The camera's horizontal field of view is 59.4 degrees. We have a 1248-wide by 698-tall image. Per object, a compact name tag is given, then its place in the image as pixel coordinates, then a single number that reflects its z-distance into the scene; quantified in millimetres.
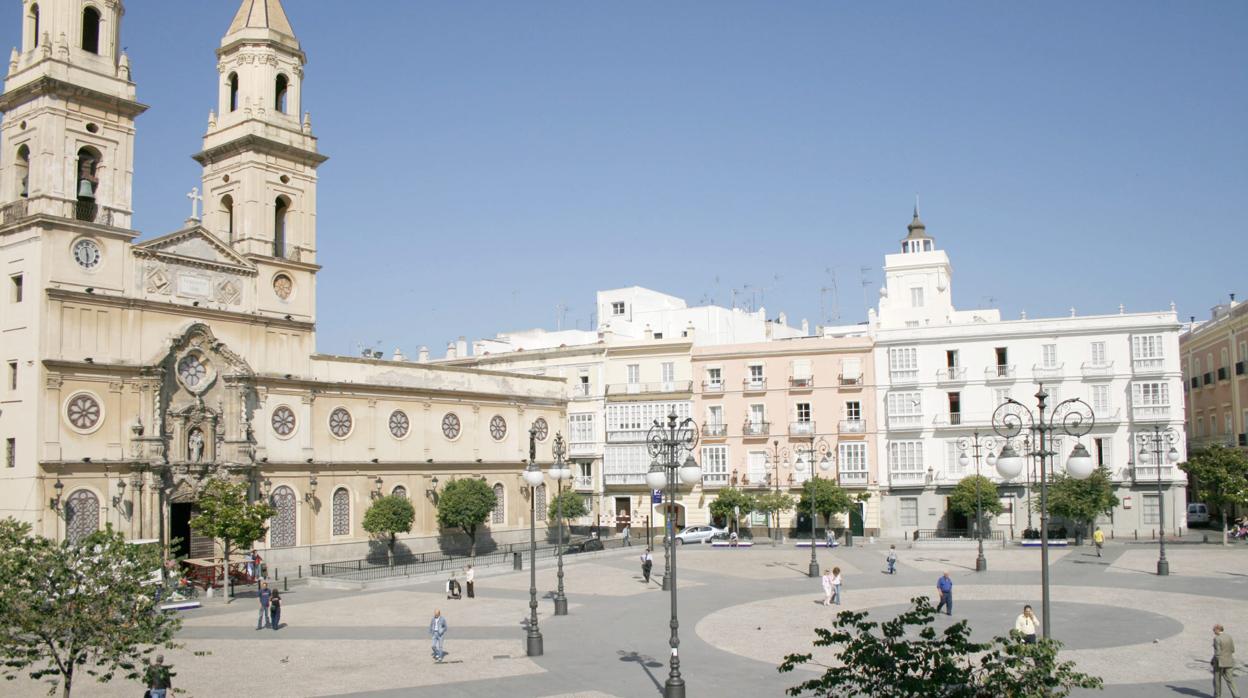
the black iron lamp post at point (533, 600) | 26188
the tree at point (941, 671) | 11938
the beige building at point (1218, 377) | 60969
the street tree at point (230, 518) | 38500
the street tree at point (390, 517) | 49250
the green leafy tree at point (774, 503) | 58094
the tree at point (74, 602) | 15211
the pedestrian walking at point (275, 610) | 31125
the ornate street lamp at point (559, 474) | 31031
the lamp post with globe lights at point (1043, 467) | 18709
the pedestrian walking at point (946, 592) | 30203
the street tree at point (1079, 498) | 51438
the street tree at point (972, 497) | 55844
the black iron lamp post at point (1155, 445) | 55047
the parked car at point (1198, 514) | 66250
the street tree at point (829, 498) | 57469
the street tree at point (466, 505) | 52191
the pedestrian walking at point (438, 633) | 25609
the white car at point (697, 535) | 57781
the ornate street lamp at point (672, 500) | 20406
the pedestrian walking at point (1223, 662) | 20203
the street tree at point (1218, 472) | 51438
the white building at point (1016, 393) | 57562
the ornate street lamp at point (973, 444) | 58528
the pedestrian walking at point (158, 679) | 15773
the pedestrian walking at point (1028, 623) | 22688
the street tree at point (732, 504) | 59188
